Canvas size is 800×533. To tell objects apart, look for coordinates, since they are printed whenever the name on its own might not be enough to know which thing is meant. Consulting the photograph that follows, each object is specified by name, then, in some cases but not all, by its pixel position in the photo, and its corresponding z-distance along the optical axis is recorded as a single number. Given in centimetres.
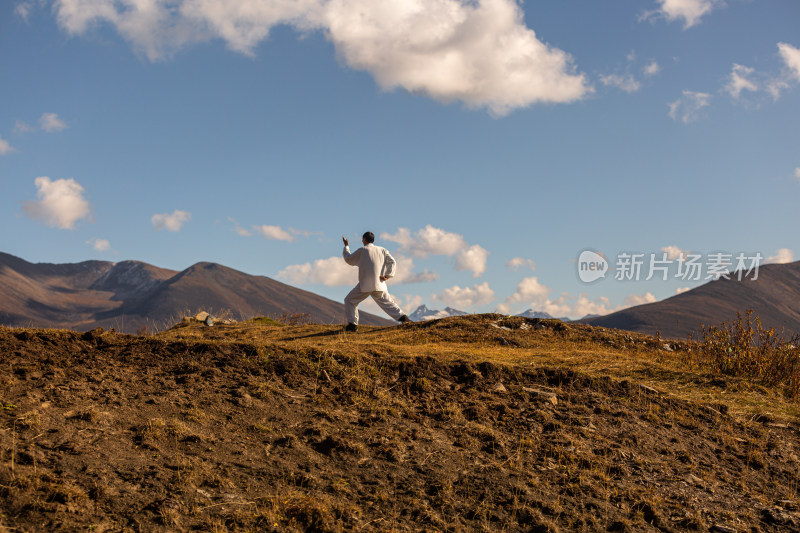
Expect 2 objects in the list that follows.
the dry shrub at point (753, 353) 950
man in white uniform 1351
